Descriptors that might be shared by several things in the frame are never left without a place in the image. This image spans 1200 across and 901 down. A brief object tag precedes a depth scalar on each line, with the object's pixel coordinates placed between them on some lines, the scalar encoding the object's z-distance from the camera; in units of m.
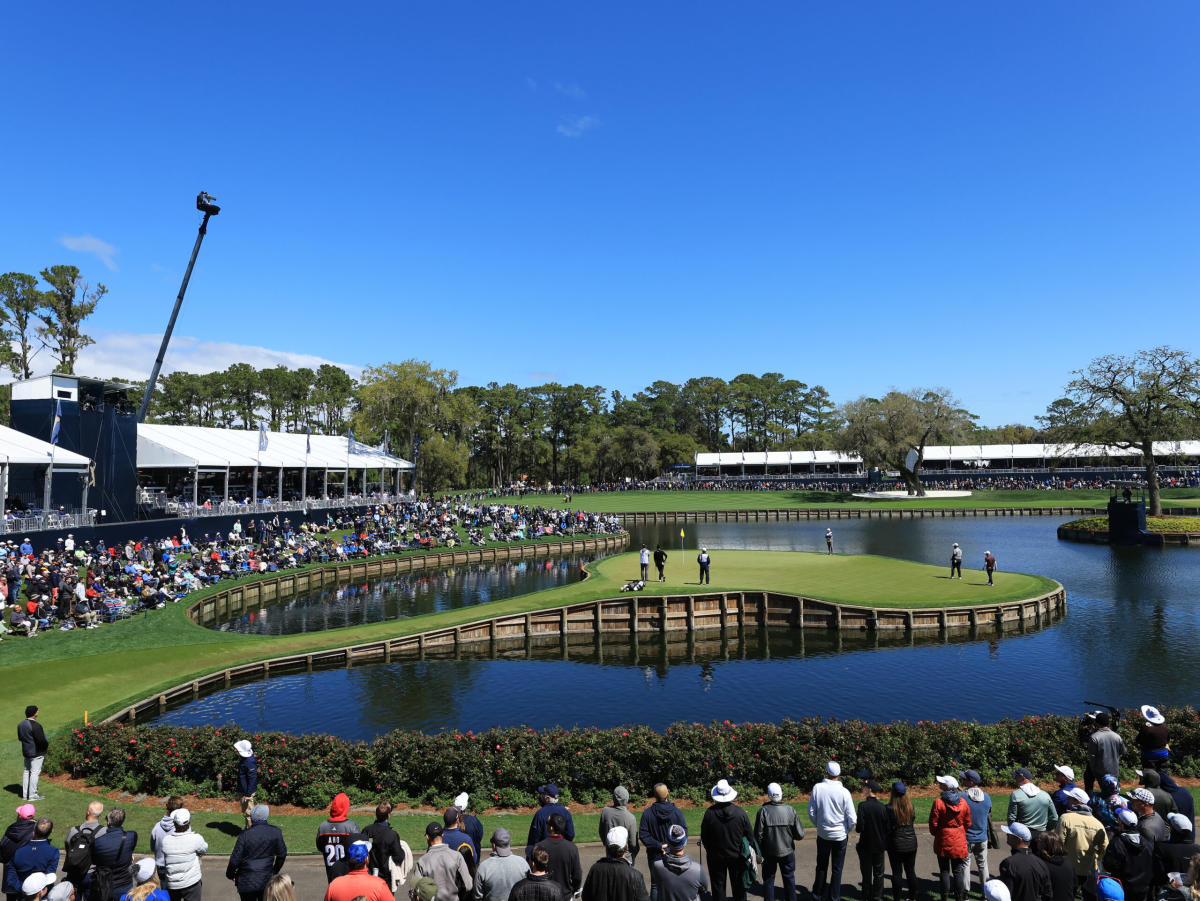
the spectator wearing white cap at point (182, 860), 8.47
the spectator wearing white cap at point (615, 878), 7.00
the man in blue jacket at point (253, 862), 8.43
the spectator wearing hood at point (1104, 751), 11.36
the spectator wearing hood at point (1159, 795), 8.95
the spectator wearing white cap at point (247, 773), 12.73
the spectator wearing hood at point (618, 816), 9.01
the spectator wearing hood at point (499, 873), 7.68
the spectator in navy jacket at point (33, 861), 8.41
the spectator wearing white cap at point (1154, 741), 11.88
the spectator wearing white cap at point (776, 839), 9.15
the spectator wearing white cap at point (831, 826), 9.41
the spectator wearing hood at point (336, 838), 8.65
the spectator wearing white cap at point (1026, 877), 7.41
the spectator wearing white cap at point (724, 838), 8.80
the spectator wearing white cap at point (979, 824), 9.63
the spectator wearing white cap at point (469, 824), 8.91
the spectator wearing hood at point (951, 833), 9.27
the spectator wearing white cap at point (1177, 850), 7.81
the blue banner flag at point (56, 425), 39.72
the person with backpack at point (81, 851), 8.60
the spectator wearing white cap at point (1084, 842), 8.66
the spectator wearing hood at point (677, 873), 7.49
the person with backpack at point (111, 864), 8.59
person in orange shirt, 6.77
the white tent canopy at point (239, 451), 51.62
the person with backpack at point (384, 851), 8.54
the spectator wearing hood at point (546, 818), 8.66
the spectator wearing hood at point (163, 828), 8.77
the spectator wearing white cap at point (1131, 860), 7.91
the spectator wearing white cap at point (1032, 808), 9.52
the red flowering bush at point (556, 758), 14.18
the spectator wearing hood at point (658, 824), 8.84
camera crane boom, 53.28
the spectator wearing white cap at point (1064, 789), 9.30
